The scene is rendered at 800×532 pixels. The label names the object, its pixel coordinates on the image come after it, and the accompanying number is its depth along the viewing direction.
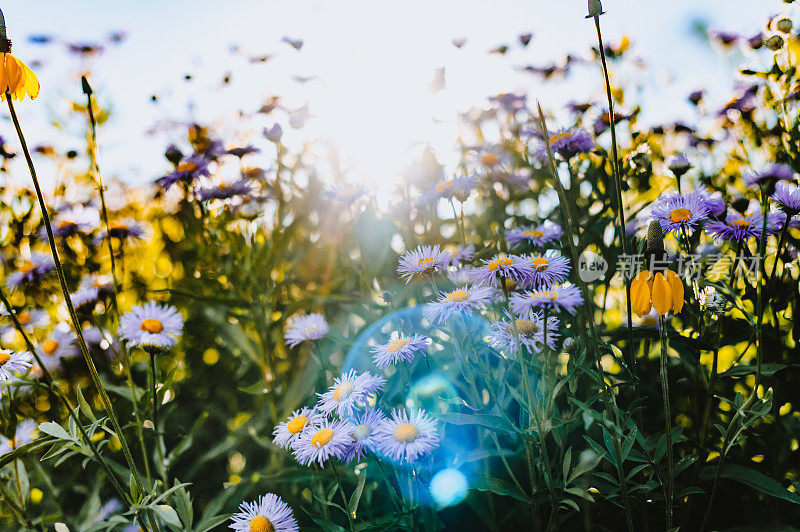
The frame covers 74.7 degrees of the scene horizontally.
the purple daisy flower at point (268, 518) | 0.72
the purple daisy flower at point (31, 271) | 1.37
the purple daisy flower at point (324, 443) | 0.70
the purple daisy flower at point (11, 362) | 0.81
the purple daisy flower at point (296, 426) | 0.78
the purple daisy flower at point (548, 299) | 0.67
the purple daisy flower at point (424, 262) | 0.82
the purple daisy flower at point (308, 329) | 0.93
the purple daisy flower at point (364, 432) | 0.71
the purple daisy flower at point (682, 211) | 0.84
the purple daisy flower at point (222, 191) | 1.28
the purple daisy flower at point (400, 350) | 0.76
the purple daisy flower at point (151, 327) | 0.96
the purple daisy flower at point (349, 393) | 0.74
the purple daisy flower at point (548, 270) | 0.76
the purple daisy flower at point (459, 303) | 0.74
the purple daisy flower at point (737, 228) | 0.91
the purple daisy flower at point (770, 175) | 0.88
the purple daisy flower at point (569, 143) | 1.20
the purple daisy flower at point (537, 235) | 1.05
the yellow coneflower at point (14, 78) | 0.51
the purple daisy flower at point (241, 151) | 1.44
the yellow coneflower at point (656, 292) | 0.56
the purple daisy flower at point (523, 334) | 0.76
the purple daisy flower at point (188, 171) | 1.30
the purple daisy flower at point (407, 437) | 0.68
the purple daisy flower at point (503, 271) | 0.73
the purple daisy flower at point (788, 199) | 0.81
